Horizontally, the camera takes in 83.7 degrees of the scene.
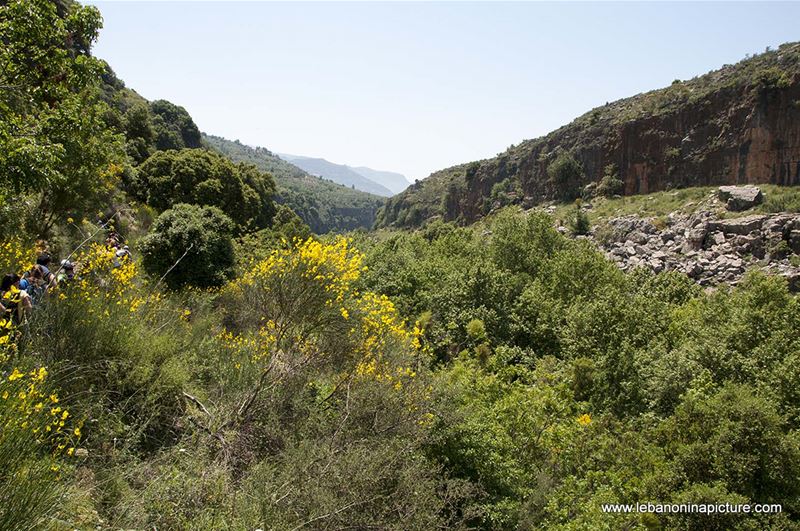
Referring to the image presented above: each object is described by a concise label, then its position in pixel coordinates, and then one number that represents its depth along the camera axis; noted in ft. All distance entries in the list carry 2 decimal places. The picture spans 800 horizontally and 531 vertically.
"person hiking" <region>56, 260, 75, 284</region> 26.36
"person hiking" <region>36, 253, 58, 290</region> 25.99
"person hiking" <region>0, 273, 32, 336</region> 19.76
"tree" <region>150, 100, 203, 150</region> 185.88
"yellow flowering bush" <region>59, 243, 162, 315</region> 24.02
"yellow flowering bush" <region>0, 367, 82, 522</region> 11.50
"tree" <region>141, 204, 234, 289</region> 51.26
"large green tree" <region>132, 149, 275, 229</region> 88.38
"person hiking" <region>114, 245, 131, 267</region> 30.30
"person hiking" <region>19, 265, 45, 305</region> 22.81
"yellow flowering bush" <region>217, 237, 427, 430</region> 32.78
